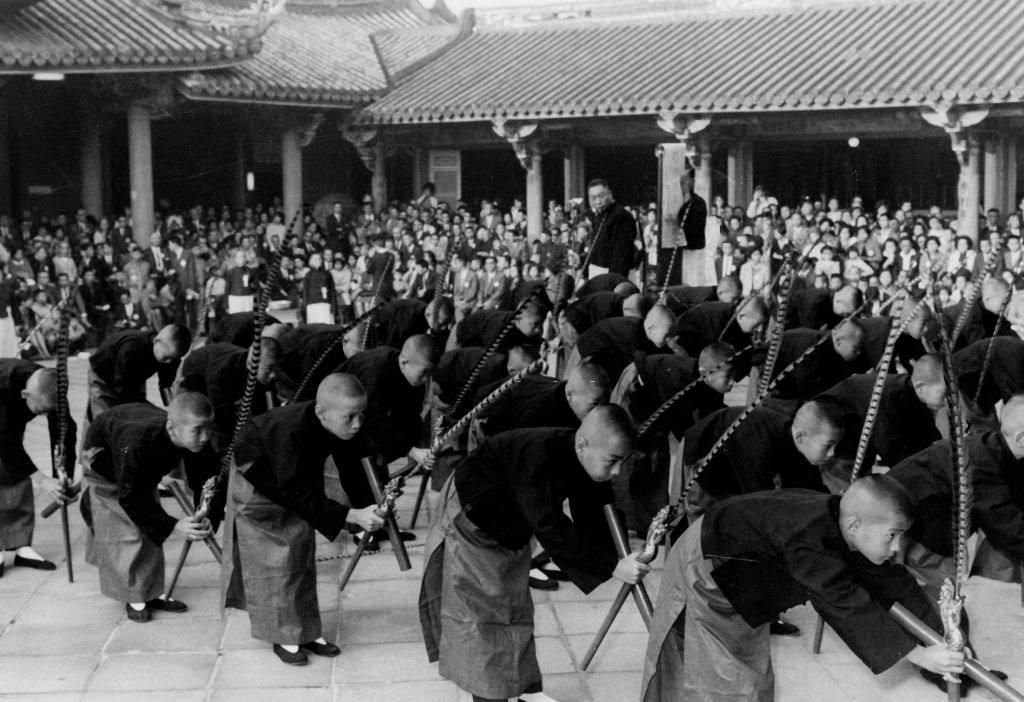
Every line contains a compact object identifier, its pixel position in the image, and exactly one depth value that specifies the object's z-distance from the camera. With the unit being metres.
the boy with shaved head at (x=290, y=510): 5.69
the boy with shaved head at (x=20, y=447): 6.89
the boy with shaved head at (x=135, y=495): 6.19
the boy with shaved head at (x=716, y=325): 8.90
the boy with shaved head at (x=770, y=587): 4.11
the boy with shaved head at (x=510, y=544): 4.95
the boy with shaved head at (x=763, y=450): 5.46
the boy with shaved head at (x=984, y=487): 5.23
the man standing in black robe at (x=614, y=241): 11.59
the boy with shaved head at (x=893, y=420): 6.73
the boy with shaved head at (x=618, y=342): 8.41
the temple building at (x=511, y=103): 16.33
